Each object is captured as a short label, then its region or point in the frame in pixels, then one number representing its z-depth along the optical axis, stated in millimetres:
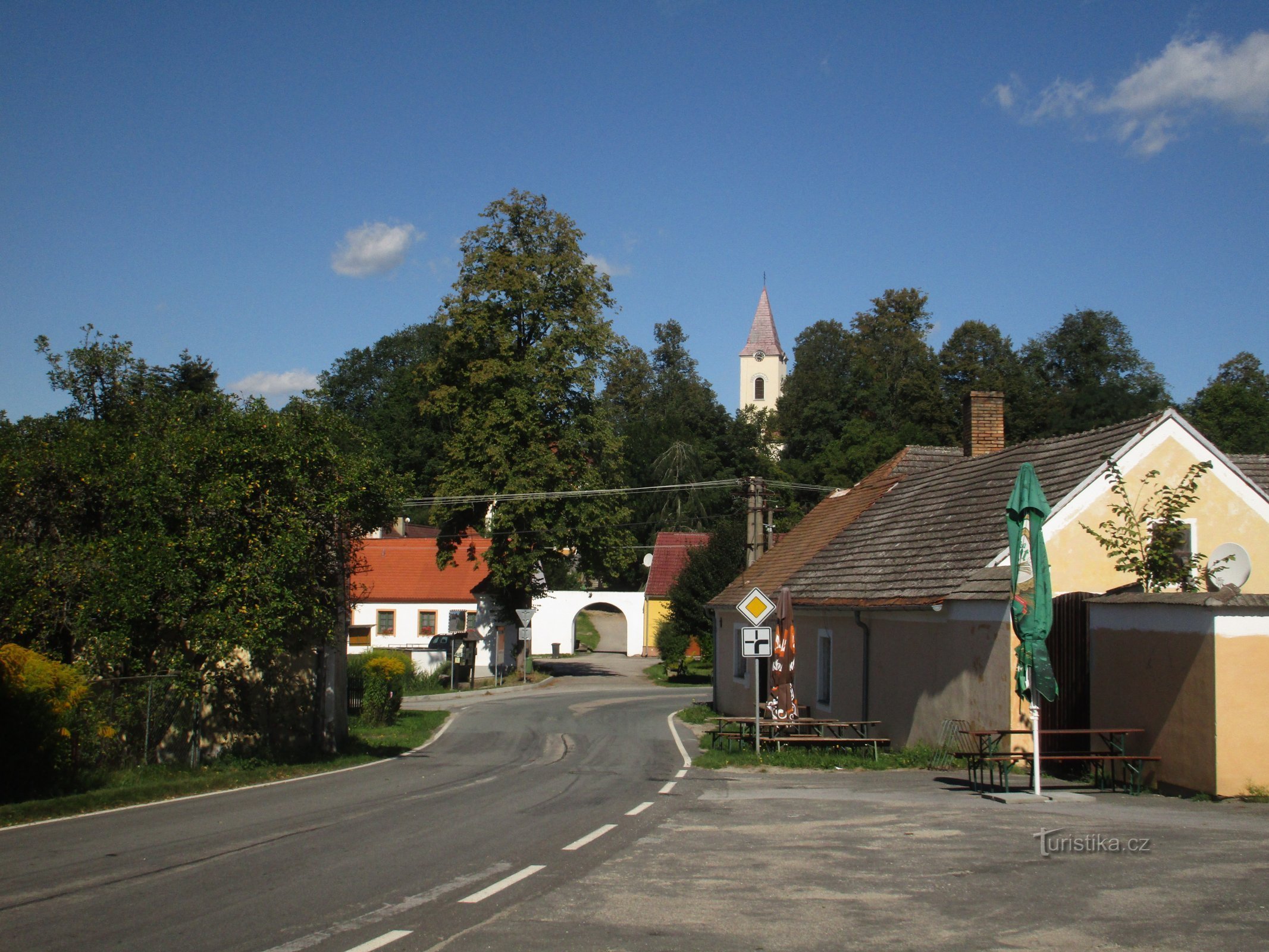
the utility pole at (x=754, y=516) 33938
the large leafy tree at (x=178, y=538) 15953
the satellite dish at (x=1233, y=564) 14938
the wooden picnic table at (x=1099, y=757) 12758
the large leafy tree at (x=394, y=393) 69625
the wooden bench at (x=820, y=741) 18500
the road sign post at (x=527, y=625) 41656
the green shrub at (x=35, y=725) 13156
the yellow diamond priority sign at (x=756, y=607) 18688
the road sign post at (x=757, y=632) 18078
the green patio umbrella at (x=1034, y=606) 12578
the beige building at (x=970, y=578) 16000
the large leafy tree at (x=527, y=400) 43438
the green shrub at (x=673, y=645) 48188
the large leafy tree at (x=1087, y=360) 74312
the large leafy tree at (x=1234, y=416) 61531
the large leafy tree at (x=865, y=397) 71062
